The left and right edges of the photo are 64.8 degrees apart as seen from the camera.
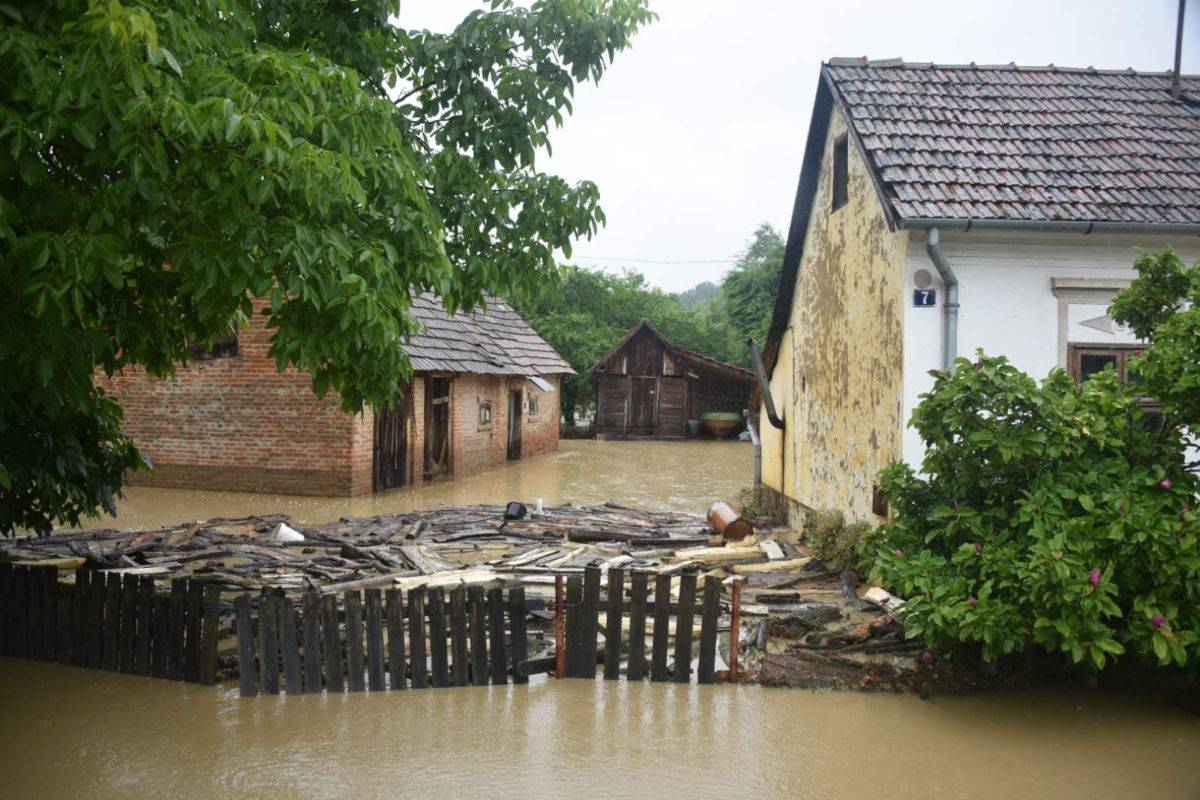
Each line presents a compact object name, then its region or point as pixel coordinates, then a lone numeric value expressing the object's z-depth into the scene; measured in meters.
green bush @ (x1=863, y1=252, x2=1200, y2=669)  6.07
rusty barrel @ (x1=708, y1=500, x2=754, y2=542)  12.81
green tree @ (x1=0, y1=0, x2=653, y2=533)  4.38
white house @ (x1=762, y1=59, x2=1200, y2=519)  9.59
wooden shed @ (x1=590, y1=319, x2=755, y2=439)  38.53
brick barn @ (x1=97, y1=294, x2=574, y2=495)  17.66
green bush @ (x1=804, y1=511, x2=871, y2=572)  10.66
